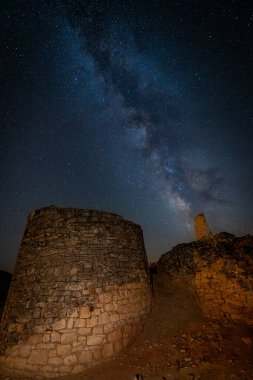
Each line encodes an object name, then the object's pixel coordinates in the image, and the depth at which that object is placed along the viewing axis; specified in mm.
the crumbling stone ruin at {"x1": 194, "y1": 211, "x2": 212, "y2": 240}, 11211
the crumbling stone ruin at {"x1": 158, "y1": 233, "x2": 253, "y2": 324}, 6660
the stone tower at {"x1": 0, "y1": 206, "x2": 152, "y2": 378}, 5238
